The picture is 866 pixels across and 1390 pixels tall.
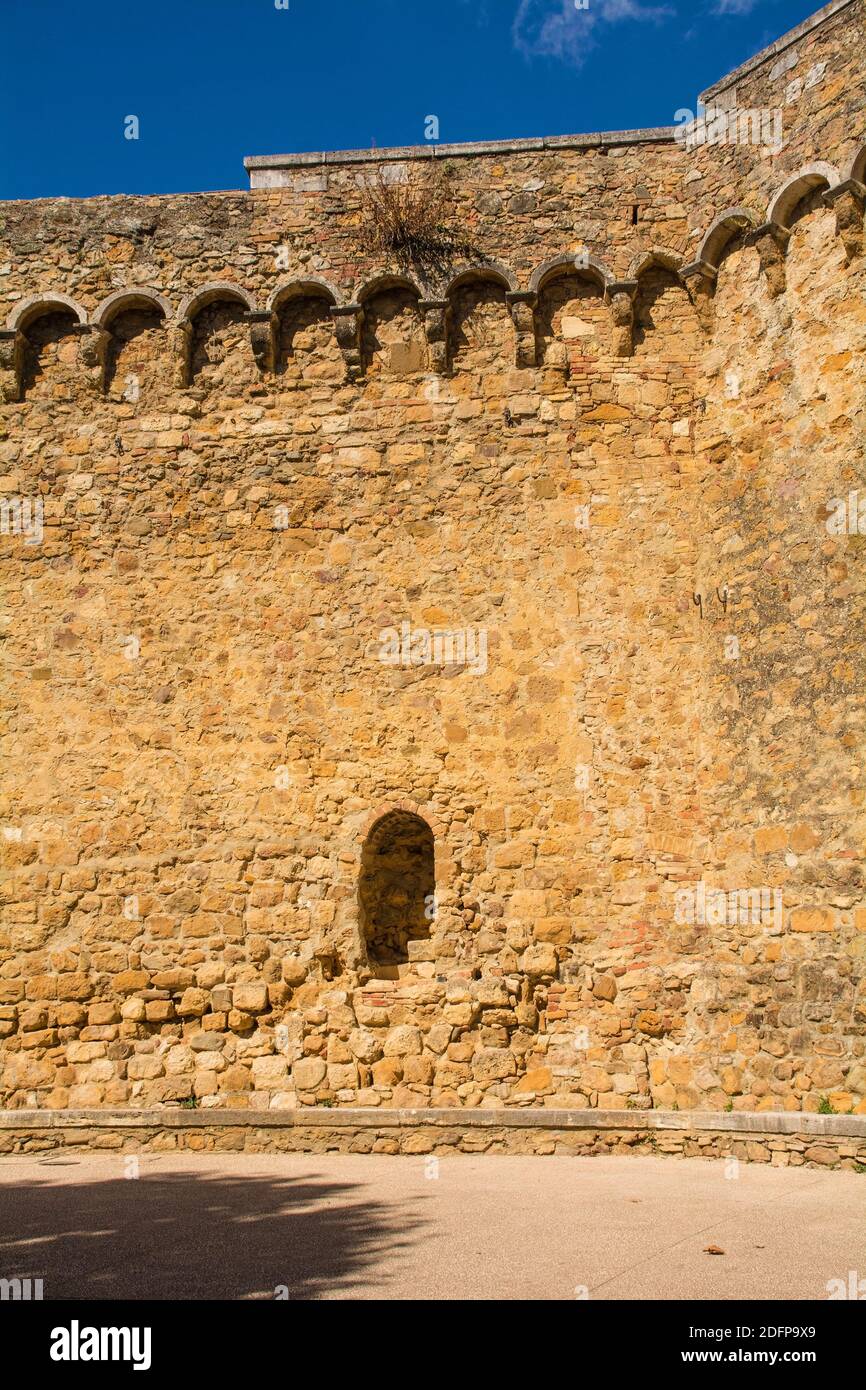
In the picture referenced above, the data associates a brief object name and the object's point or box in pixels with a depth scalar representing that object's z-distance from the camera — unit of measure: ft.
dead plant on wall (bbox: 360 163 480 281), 36.50
